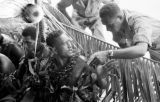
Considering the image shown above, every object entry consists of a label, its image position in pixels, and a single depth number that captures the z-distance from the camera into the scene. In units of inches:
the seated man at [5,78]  91.2
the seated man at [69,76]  95.2
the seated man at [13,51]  101.0
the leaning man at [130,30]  104.1
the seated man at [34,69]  93.4
